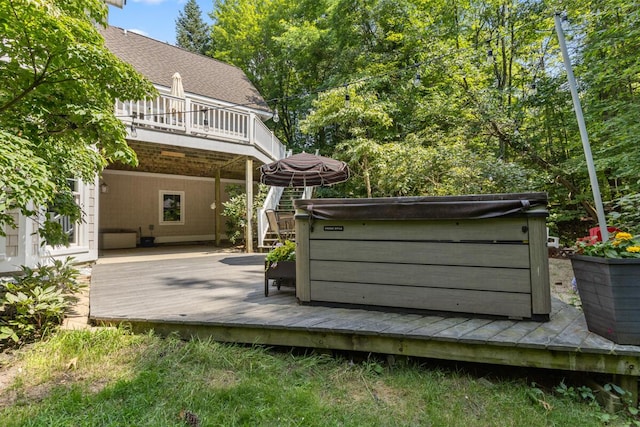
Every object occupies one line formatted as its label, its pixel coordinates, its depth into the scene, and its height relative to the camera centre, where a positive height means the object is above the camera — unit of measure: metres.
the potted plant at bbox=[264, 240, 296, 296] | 3.47 -0.41
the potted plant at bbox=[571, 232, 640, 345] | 1.98 -0.41
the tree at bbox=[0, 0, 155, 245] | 2.34 +1.21
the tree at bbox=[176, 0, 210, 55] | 24.03 +14.54
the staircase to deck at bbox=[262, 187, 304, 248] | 8.83 +0.75
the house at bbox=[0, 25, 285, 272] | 6.41 +2.03
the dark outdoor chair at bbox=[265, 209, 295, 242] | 6.92 +0.05
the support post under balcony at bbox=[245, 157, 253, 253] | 8.88 +0.65
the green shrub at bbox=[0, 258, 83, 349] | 2.75 -0.69
